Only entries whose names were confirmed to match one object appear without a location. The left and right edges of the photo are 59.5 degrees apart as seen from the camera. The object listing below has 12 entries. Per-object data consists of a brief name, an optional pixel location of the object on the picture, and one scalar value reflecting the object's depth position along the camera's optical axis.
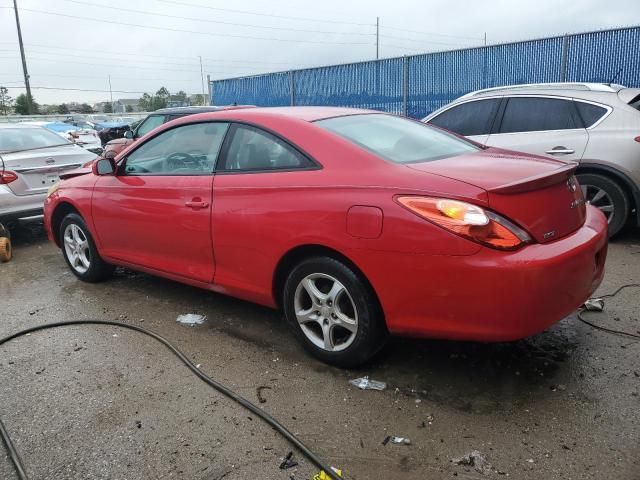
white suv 5.68
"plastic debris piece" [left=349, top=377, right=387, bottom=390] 3.14
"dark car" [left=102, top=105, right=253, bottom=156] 9.81
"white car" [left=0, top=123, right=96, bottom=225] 6.68
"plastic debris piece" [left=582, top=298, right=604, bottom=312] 4.04
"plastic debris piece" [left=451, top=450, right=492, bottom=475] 2.44
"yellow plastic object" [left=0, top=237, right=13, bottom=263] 6.32
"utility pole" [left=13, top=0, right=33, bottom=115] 33.59
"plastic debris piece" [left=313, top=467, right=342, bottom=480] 2.42
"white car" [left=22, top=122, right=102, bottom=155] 16.57
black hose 2.54
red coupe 2.69
